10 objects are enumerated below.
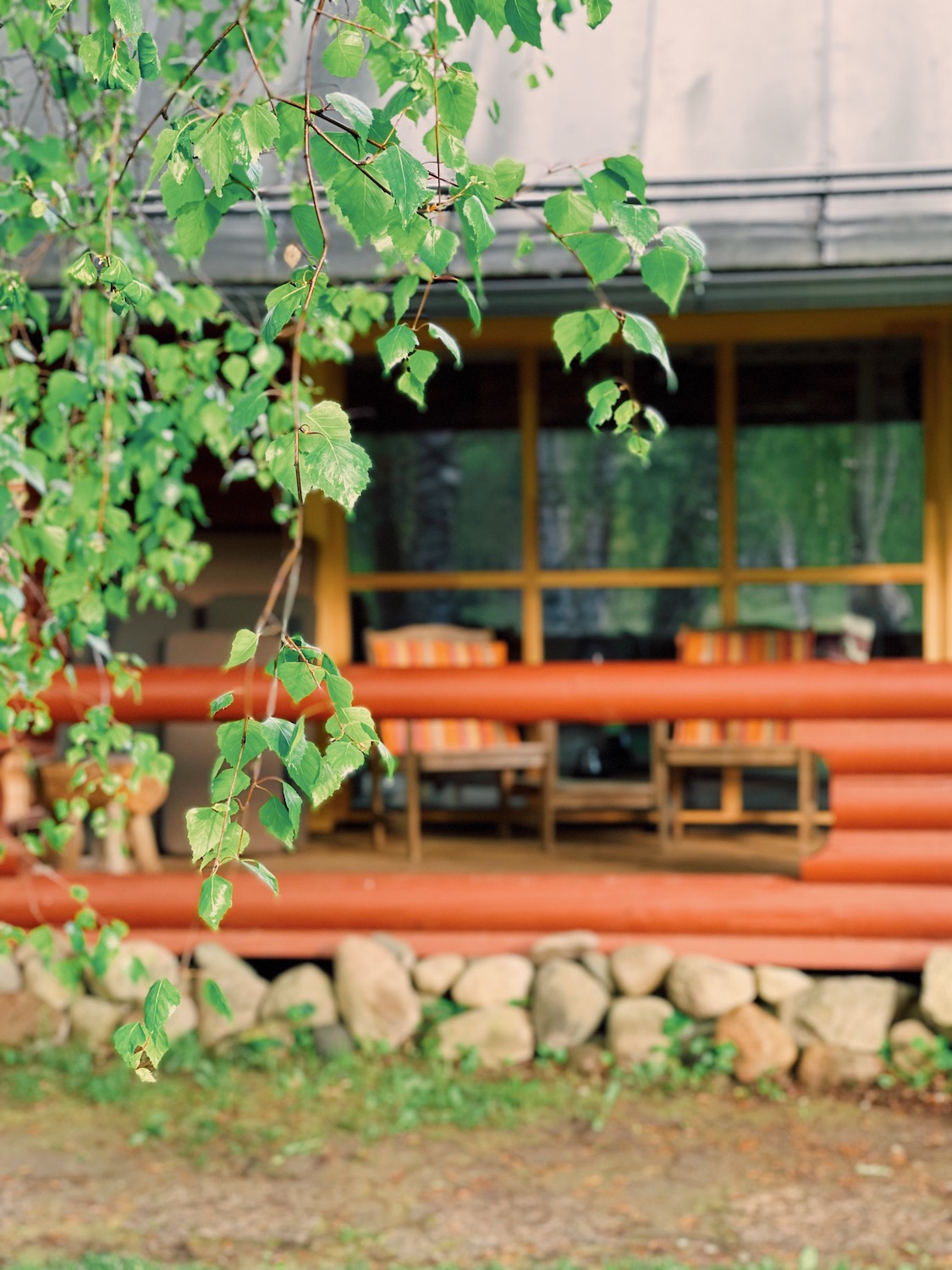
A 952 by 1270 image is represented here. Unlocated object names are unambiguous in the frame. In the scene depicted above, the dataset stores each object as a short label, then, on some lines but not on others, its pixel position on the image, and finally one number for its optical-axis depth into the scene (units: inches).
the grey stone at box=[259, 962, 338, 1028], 198.3
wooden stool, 221.1
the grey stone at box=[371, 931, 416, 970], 203.2
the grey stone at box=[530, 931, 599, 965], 200.2
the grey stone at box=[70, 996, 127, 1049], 200.2
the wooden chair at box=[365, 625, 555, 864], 249.9
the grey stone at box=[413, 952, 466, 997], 199.9
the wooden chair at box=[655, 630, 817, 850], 255.9
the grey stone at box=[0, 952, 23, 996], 205.8
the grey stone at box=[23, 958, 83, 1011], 203.8
